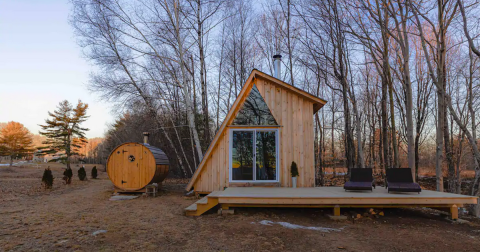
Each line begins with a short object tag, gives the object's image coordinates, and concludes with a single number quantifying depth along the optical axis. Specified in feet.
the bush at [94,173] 55.28
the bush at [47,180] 33.88
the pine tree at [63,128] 84.99
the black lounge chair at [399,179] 20.21
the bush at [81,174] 48.10
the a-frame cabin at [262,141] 26.08
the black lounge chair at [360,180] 21.57
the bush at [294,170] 25.20
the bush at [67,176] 40.90
